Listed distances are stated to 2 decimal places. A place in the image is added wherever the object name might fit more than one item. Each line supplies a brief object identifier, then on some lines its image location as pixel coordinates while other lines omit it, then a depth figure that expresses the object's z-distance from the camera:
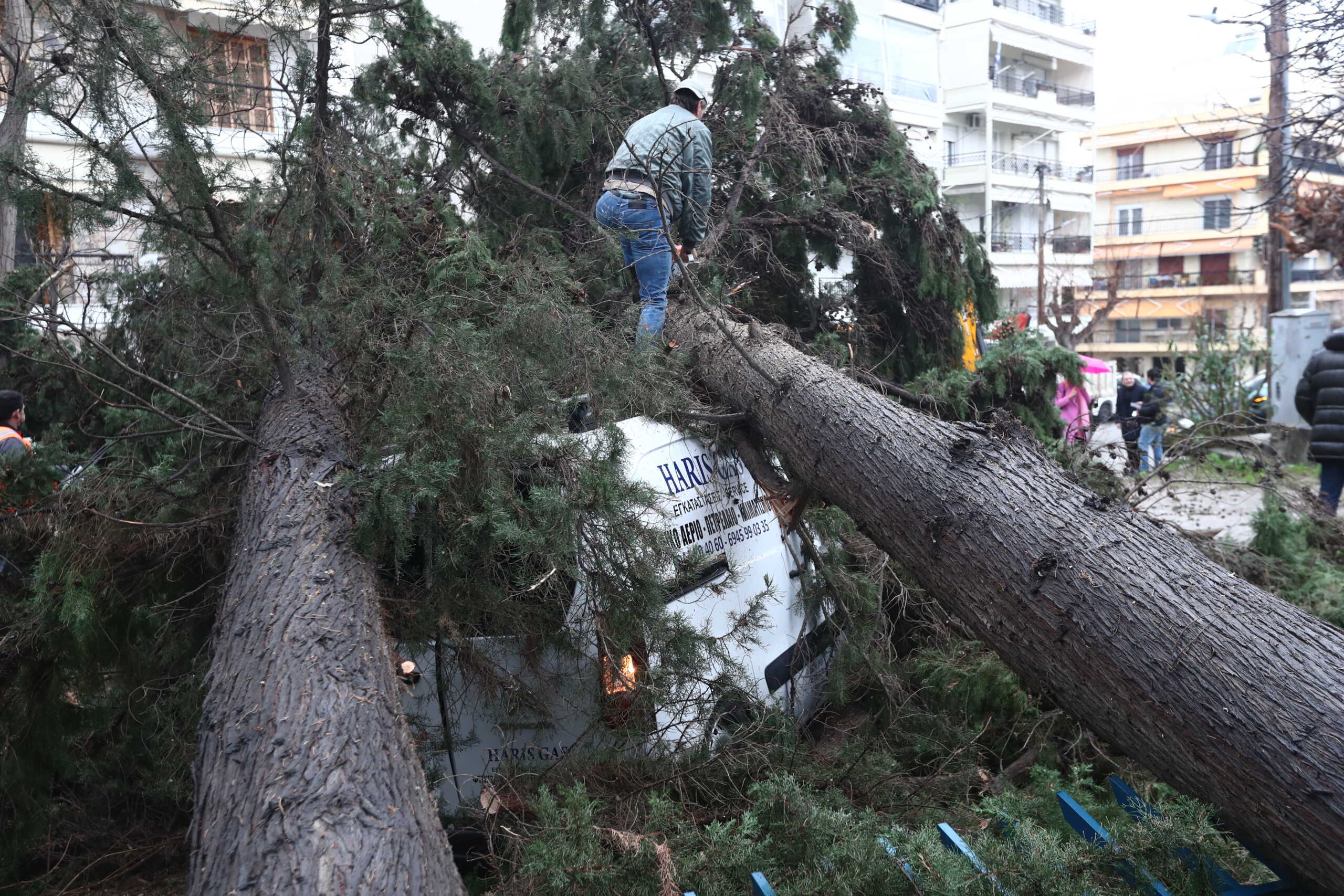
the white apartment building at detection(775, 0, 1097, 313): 31.53
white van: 3.29
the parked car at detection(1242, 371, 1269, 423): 12.59
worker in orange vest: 4.68
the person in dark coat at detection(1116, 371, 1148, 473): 12.77
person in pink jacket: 5.93
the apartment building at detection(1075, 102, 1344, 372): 42.56
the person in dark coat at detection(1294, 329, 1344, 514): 7.66
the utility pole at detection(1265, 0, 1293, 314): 8.42
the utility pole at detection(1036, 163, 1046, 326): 28.29
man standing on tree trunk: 5.16
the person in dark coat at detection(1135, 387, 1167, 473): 9.35
